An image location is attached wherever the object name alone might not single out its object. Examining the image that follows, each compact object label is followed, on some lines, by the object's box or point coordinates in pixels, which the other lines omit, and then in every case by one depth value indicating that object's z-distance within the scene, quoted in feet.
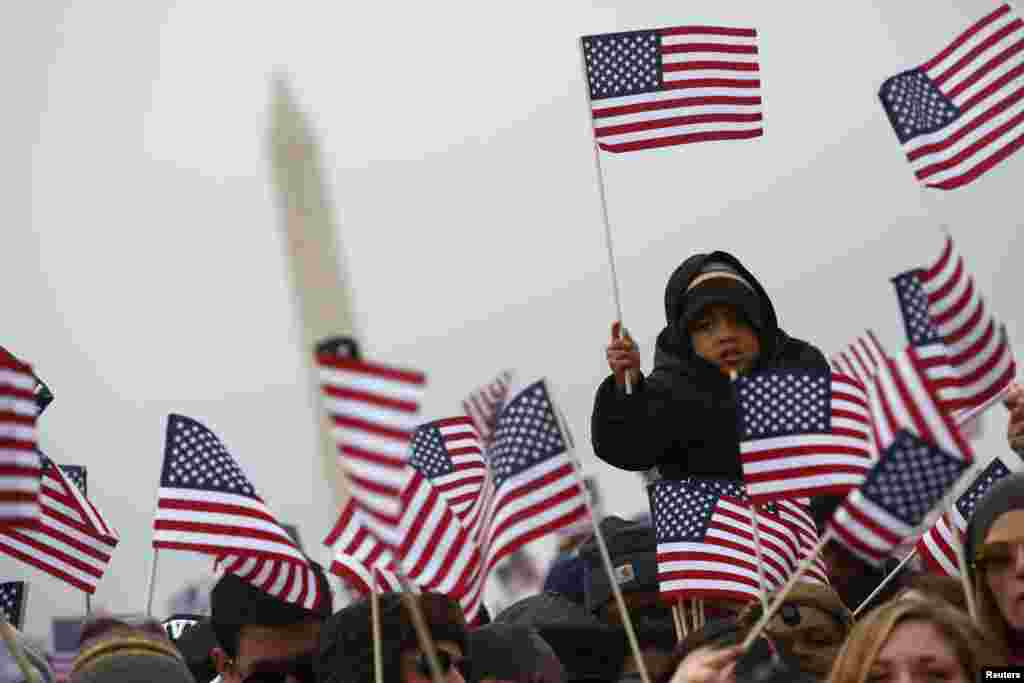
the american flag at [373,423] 45.85
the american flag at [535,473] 58.08
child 65.21
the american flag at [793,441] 59.31
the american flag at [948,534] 64.13
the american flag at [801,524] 65.46
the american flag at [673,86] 74.38
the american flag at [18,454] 55.01
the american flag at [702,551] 64.13
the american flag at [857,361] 80.59
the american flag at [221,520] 65.16
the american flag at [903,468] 48.03
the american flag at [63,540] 71.31
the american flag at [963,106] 65.51
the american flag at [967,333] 56.18
